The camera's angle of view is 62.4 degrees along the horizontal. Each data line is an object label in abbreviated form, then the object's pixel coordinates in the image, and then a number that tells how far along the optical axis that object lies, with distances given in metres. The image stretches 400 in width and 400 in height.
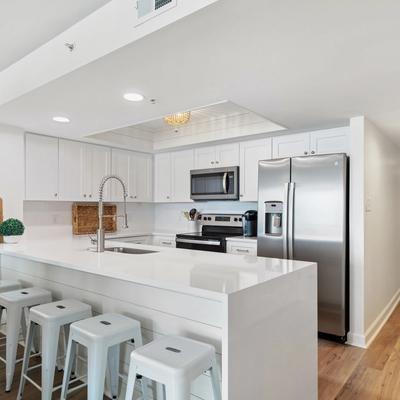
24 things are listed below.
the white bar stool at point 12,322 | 2.24
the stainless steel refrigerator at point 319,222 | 3.03
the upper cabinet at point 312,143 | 3.46
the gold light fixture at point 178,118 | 3.21
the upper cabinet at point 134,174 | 4.80
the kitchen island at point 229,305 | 1.41
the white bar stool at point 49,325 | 1.92
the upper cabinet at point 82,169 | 4.17
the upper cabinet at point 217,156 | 4.34
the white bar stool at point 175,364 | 1.29
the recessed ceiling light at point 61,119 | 3.29
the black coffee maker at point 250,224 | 4.17
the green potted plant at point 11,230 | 3.02
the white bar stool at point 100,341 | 1.64
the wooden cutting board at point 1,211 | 3.49
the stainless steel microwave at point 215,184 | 4.27
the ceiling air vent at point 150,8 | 1.55
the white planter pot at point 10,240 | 3.07
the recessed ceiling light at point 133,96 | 2.54
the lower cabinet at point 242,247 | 3.77
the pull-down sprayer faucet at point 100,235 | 2.57
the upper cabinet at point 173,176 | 4.88
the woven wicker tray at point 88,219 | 4.55
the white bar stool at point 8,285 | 2.72
